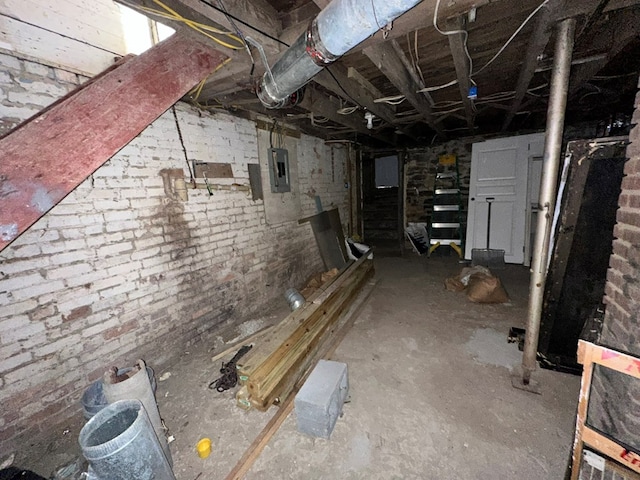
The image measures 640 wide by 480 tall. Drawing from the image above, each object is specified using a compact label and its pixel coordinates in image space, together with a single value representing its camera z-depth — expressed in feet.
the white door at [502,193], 16.66
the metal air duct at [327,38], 3.55
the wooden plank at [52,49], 5.25
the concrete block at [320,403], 5.75
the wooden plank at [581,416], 3.56
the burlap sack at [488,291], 11.63
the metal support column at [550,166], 5.66
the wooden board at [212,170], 9.16
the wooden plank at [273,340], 6.61
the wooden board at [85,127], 4.14
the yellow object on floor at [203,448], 5.70
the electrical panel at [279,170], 12.38
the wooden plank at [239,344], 8.79
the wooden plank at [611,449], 3.20
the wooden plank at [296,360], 6.64
